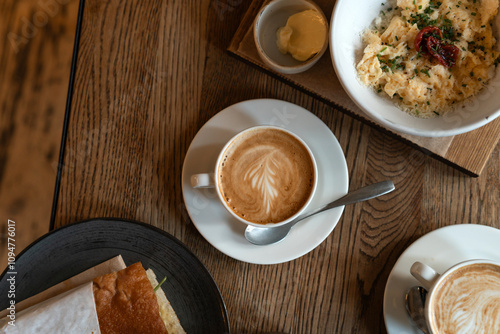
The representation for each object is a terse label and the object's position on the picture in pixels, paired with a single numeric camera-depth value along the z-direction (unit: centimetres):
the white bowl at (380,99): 59
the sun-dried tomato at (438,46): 60
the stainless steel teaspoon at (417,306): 63
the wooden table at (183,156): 66
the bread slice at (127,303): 63
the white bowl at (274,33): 63
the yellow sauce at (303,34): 64
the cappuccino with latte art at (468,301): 61
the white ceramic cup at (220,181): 62
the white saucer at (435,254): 64
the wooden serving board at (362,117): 64
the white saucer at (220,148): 64
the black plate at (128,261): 64
